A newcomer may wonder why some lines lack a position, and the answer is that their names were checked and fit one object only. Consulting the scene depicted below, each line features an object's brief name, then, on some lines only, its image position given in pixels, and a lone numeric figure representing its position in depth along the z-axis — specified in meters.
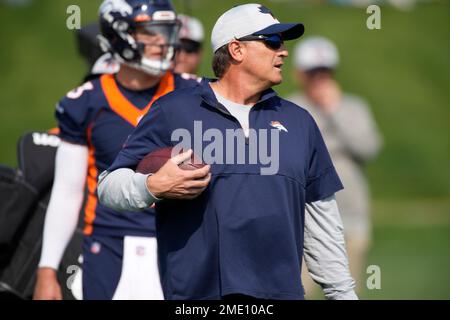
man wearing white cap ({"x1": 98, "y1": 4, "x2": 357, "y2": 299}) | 8.67
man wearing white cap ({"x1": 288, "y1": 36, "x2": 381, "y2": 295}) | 19.66
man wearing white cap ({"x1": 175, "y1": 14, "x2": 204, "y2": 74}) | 14.98
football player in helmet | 11.13
